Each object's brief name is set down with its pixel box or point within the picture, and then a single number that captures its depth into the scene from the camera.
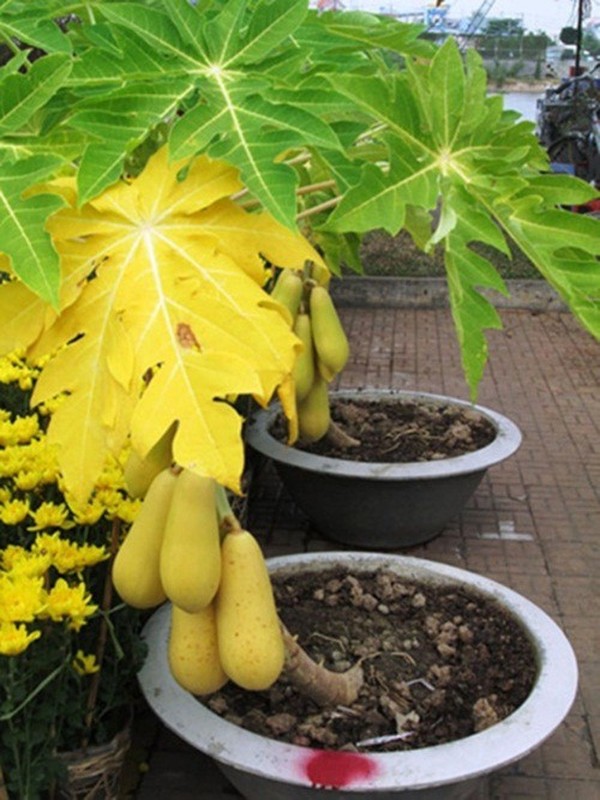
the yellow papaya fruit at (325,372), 2.79
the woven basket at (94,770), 2.44
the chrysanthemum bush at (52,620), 2.01
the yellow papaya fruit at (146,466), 1.76
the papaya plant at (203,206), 1.34
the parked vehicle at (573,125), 11.64
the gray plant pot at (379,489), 4.11
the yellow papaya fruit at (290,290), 2.89
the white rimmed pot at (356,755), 2.18
